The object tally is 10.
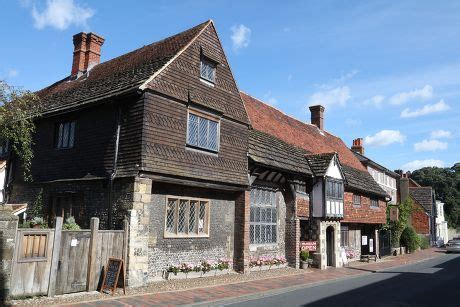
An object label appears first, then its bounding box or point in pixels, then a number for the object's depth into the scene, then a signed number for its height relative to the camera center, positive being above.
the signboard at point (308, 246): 20.83 -0.77
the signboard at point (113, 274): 11.80 -1.40
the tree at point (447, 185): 84.69 +10.54
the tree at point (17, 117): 14.11 +3.54
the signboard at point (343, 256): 24.39 -1.42
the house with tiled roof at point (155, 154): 13.77 +2.52
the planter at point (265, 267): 18.14 -1.70
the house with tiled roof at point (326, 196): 21.89 +2.05
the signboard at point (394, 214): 35.19 +1.54
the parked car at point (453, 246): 42.56 -1.15
